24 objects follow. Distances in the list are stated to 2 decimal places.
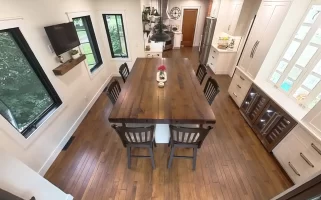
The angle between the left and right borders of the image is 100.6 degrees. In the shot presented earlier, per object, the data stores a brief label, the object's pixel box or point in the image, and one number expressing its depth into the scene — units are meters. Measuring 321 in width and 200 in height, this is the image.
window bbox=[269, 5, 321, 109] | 1.72
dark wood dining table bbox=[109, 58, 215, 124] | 1.55
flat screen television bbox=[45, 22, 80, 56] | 1.94
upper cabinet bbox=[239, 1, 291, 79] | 2.02
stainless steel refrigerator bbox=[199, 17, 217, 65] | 4.34
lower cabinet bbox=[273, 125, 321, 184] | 1.53
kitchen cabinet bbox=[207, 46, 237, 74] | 4.16
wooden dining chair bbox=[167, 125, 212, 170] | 1.44
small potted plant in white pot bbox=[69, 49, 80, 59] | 2.39
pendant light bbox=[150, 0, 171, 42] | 2.23
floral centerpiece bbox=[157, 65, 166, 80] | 2.24
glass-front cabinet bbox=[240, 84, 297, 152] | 1.92
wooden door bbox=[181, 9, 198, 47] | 6.63
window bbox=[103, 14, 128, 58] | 3.50
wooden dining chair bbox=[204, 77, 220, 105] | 1.96
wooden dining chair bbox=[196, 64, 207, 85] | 2.62
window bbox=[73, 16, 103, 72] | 3.00
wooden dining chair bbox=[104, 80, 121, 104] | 1.91
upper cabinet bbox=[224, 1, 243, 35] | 3.54
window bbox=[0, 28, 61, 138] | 1.55
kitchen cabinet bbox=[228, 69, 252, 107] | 2.79
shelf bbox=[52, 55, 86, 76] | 2.06
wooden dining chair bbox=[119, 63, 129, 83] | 2.58
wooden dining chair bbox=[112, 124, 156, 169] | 1.42
